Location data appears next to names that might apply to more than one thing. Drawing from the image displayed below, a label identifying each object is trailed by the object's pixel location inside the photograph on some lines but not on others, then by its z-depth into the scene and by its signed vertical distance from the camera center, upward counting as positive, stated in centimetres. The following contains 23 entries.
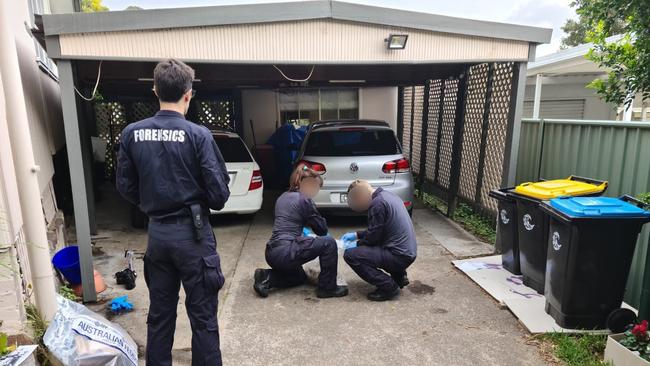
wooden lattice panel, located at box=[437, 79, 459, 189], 716 -44
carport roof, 330 +78
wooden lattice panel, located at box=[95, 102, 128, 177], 1007 -29
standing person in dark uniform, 227 -50
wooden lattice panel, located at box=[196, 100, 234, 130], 1036 -10
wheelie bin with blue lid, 291 -109
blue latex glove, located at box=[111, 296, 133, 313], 366 -175
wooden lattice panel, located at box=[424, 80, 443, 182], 780 -41
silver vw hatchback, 569 -73
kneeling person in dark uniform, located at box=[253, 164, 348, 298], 377 -123
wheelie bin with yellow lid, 350 -102
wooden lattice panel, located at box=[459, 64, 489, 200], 626 -37
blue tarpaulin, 925 -85
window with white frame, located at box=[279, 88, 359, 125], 1075 +6
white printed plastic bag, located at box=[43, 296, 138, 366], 244 -142
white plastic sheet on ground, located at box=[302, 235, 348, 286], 409 -167
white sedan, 601 -104
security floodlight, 389 +62
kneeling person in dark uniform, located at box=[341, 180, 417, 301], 366 -124
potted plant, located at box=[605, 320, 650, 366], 254 -155
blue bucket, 381 -143
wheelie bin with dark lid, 414 -128
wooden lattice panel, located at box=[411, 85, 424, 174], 934 -49
